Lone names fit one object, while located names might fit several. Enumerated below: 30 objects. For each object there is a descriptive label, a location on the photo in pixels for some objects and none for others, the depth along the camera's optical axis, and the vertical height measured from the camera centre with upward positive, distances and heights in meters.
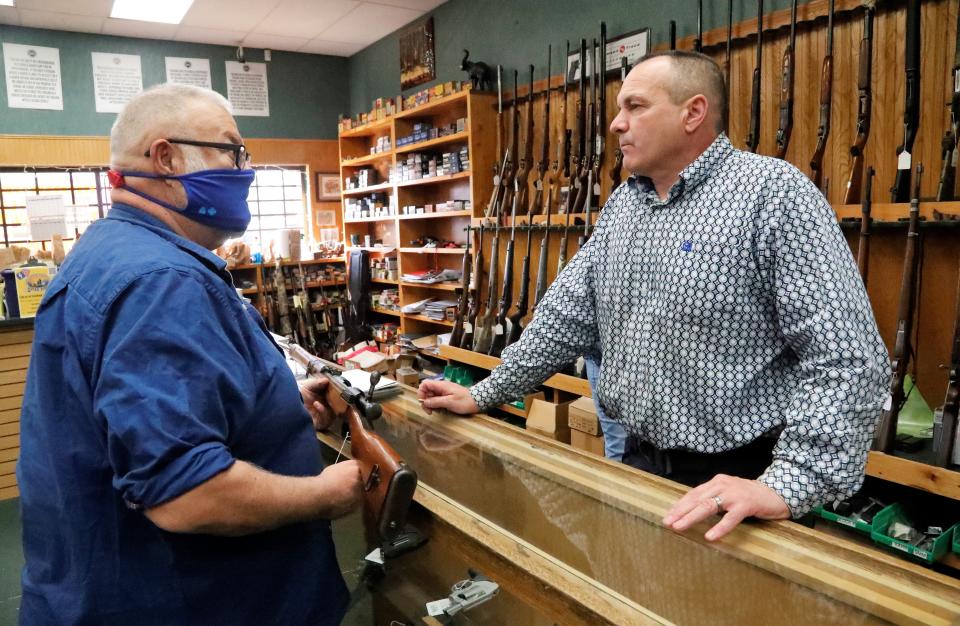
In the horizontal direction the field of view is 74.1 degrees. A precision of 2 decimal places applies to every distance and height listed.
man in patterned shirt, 1.13 -0.19
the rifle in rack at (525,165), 4.54 +0.55
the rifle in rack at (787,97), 2.93 +0.65
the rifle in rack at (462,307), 4.70 -0.47
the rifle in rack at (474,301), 4.62 -0.42
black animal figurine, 4.98 +1.34
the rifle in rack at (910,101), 2.53 +0.52
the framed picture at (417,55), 6.03 +1.85
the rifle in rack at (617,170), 3.74 +0.41
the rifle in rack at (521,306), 4.15 -0.43
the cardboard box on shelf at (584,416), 3.45 -0.96
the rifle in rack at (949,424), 2.16 -0.66
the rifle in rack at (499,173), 4.64 +0.52
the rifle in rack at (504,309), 4.27 -0.44
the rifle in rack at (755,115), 3.12 +0.59
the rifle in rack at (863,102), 2.67 +0.55
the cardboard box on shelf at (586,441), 3.48 -1.12
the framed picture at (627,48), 3.96 +1.22
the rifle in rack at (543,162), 4.38 +0.55
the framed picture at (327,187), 7.60 +0.74
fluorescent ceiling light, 5.55 +2.18
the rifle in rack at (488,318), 4.43 -0.53
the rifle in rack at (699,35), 3.26 +1.06
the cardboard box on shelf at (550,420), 3.72 -1.05
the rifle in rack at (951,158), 2.42 +0.28
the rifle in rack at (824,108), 2.84 +0.56
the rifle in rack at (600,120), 3.83 +0.74
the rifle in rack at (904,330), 2.28 -0.37
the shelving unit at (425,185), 4.91 +0.55
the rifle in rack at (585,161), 3.96 +0.50
